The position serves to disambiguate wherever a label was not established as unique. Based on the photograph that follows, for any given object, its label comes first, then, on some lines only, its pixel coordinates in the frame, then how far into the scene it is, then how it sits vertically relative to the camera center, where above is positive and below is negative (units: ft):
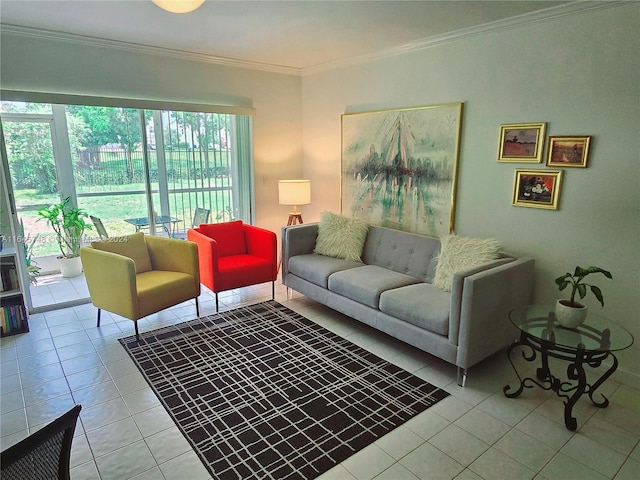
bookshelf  10.99 -3.79
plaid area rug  6.80 -4.86
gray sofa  8.46 -3.25
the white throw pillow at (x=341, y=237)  13.25 -2.46
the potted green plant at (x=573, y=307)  7.47 -2.77
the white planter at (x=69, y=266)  16.12 -4.21
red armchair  12.47 -3.13
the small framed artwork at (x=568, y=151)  8.84 +0.34
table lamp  15.30 -1.06
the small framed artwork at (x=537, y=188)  9.44 -0.55
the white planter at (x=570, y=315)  7.68 -2.91
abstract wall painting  11.76 -0.05
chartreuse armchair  10.38 -3.18
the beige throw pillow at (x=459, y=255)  9.80 -2.27
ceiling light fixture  6.68 +2.72
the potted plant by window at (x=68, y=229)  15.40 -2.63
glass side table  7.25 -3.29
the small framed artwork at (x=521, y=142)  9.62 +0.59
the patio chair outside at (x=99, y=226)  15.14 -2.39
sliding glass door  15.05 -0.07
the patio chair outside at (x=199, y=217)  16.31 -2.19
